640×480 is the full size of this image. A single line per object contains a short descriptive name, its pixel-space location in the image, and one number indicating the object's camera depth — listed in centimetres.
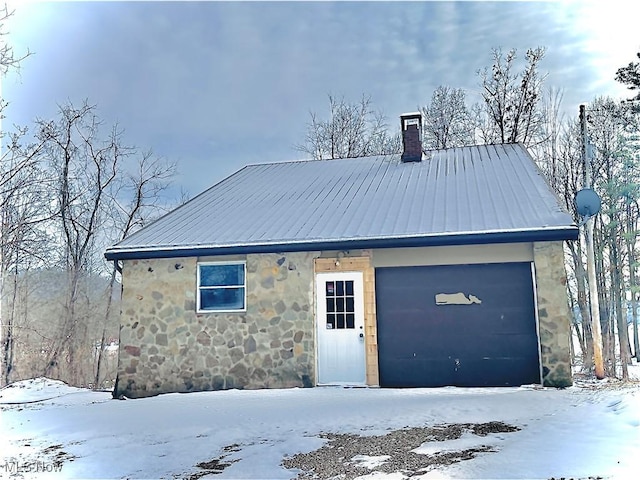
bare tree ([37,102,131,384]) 1725
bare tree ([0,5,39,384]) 674
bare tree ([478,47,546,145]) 1956
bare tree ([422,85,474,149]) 2099
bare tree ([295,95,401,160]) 2308
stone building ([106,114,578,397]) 866
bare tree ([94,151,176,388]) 2055
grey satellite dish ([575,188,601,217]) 977
